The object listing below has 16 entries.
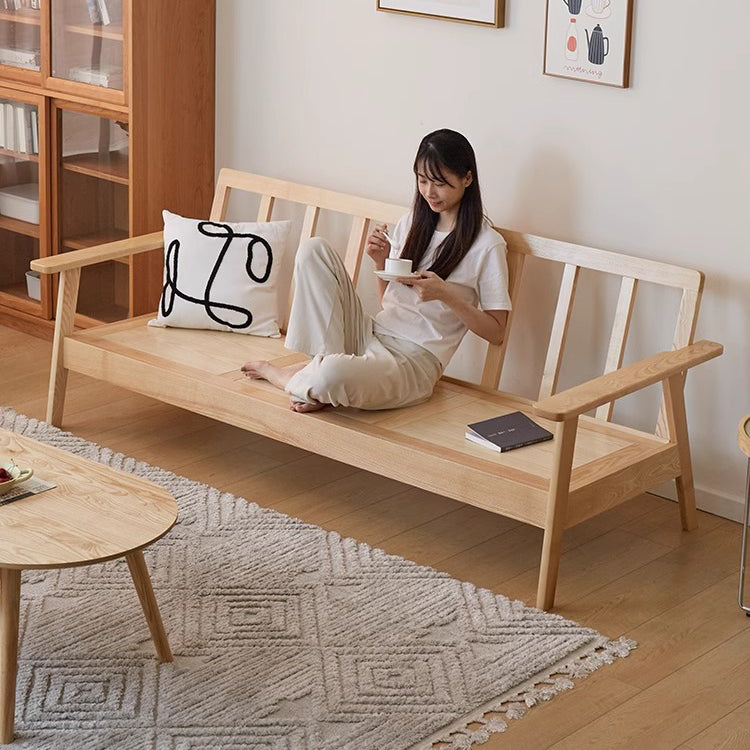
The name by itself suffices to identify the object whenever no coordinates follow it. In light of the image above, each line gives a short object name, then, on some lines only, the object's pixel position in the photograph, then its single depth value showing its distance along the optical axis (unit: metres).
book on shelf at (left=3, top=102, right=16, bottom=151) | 4.58
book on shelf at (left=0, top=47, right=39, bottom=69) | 4.44
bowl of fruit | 2.54
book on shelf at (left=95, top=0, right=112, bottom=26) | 4.18
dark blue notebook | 3.14
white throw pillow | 3.85
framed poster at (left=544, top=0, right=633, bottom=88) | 3.34
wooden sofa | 2.94
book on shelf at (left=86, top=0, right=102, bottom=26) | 4.21
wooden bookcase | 4.16
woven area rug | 2.42
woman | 3.30
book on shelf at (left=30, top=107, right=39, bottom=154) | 4.50
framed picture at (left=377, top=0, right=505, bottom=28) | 3.56
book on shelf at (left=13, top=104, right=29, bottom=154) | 4.54
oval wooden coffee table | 2.33
